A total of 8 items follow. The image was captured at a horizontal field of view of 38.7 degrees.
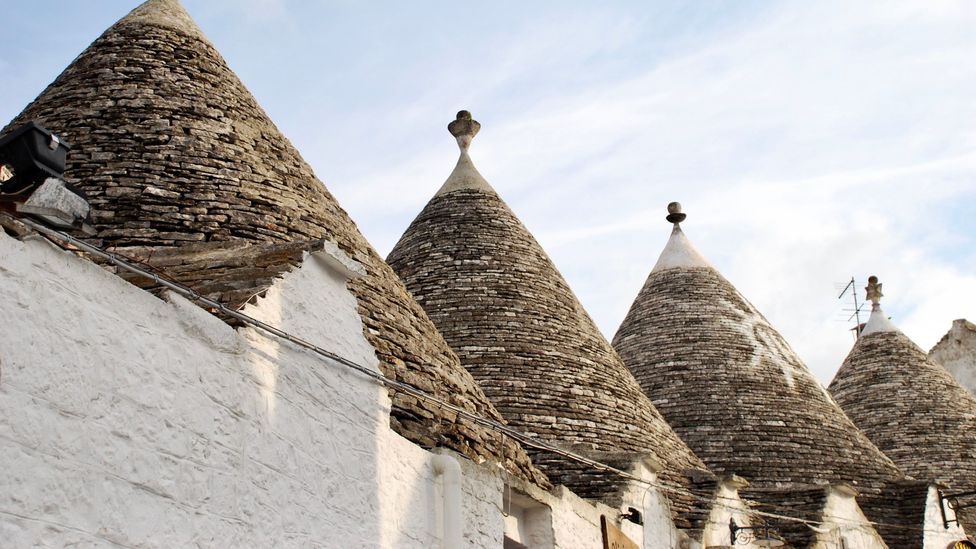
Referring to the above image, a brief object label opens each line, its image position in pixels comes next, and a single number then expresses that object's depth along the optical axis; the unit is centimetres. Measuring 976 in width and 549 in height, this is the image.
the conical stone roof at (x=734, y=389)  1634
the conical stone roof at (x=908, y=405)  1962
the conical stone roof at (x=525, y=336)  1272
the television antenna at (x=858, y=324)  2835
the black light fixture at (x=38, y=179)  593
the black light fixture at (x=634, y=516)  1147
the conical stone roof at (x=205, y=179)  874
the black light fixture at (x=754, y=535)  1412
